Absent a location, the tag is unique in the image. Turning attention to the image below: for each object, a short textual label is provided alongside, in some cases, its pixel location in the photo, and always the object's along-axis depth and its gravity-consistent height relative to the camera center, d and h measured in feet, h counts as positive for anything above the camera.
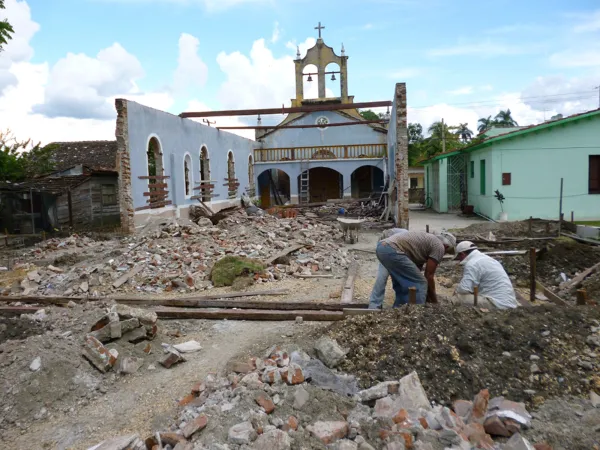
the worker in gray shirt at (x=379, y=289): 21.22 -4.77
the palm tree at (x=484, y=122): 161.68 +19.15
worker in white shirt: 19.21 -4.30
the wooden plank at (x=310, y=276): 32.22 -6.13
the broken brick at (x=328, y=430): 11.25 -5.92
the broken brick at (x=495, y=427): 11.74 -6.14
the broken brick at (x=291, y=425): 11.82 -5.97
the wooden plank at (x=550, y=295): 21.34 -5.63
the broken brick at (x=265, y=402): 12.77 -5.83
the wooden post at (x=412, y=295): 18.34 -4.38
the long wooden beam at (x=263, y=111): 59.47 +9.60
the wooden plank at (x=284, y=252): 34.85 -5.17
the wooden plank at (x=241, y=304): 23.13 -5.92
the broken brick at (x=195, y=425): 12.02 -6.01
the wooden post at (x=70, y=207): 58.03 -1.68
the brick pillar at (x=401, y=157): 49.96 +2.57
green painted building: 57.82 +1.04
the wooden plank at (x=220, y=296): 26.32 -6.06
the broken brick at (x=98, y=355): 16.57 -5.70
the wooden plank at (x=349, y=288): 24.42 -5.87
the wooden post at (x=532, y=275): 22.40 -4.65
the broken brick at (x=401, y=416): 11.80 -5.82
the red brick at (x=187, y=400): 14.40 -6.38
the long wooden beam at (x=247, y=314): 21.52 -5.96
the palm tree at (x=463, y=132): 135.33 +13.66
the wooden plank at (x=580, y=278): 26.27 -5.73
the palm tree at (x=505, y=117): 163.03 +20.87
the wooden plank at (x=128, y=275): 30.85 -5.69
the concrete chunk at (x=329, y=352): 15.31 -5.44
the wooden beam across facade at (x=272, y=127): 79.15 +10.14
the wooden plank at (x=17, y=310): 23.44 -5.69
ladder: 92.73 +0.42
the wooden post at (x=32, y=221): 56.38 -3.21
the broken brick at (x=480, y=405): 12.34 -5.89
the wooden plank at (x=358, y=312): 18.82 -5.30
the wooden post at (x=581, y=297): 19.39 -4.95
